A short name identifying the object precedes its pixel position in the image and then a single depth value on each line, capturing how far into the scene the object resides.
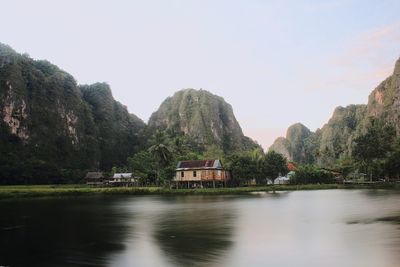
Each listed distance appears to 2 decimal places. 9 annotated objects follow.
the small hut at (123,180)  97.79
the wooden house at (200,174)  78.25
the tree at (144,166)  94.69
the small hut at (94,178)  106.62
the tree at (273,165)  75.12
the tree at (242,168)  74.88
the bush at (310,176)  81.19
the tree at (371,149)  82.88
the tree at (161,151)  78.19
